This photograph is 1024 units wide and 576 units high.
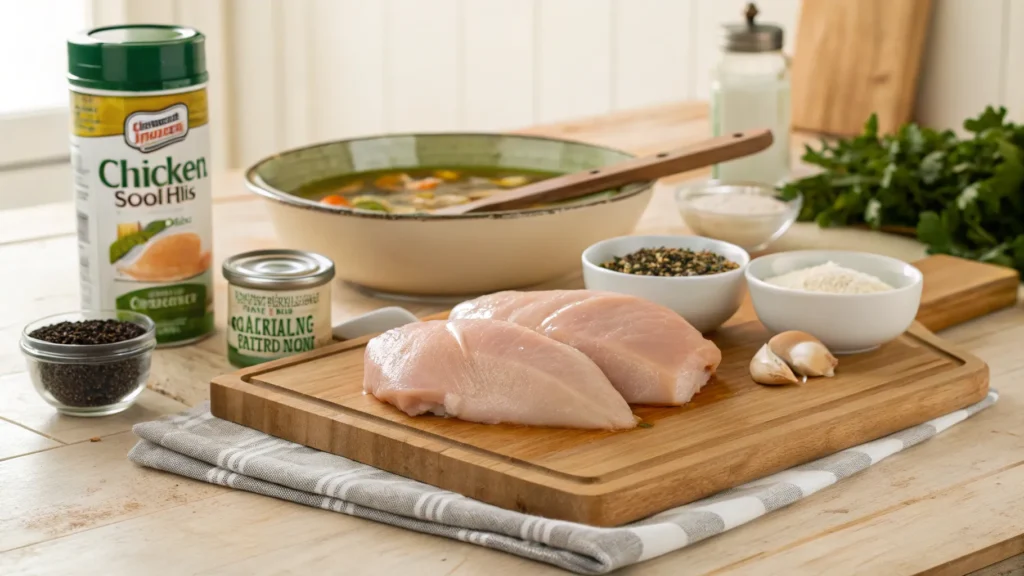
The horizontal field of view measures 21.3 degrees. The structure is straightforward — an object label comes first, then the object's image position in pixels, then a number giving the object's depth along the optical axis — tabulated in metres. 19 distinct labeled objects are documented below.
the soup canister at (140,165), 1.68
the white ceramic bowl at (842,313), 1.69
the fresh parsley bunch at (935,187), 1.95
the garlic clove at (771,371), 1.65
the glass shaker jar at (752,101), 2.16
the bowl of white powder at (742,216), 1.97
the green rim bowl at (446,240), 1.80
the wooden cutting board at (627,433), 1.52
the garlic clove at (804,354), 1.66
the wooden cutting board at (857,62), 2.41
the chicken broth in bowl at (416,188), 1.90
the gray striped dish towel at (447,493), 1.48
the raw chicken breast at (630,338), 1.61
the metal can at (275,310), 1.69
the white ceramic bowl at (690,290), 1.72
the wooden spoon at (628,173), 1.86
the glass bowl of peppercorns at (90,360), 1.62
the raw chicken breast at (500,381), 1.57
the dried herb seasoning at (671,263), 1.75
